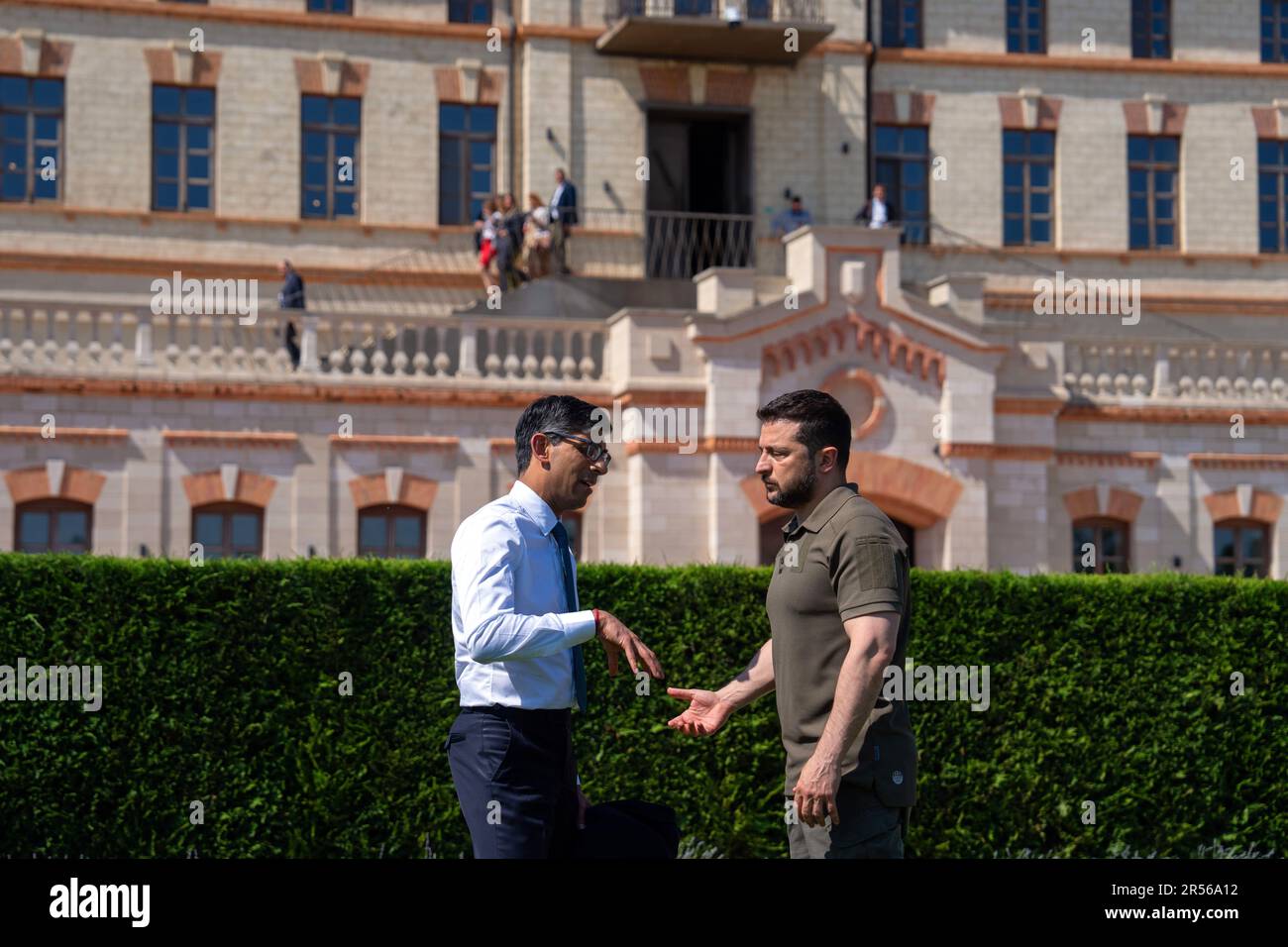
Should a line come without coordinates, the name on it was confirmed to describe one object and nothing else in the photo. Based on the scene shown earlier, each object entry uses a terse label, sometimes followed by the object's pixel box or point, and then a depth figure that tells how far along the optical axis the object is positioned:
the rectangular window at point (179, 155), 32.66
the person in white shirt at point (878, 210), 31.41
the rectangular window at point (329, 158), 33.19
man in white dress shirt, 6.79
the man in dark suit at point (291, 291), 28.02
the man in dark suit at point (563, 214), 30.47
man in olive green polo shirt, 6.72
